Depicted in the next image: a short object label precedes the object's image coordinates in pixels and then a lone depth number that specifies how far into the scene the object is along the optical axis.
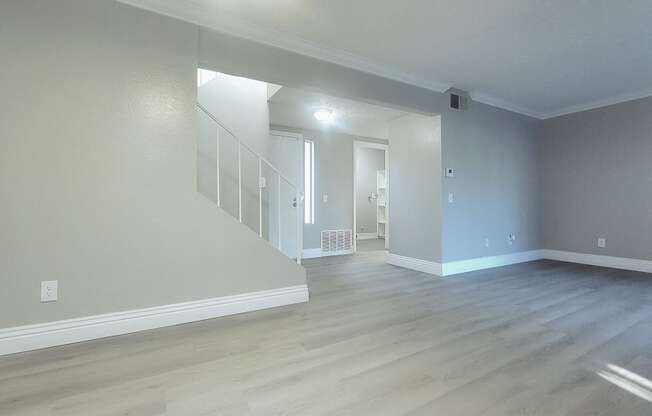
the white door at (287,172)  5.18
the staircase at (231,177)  3.36
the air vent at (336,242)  5.73
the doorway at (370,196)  8.38
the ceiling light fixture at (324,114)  4.34
